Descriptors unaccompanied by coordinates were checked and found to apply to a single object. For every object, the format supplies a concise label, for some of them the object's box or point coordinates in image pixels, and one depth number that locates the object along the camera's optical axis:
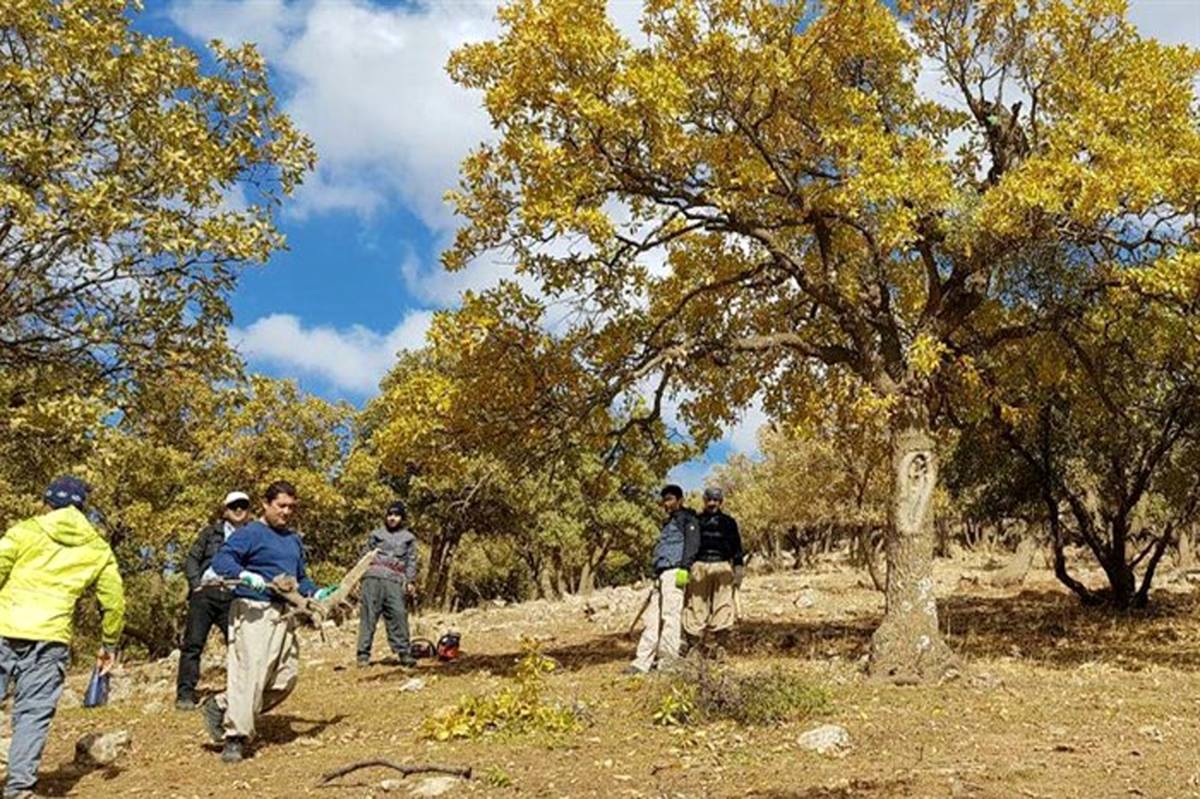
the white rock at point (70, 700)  12.40
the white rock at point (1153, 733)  7.75
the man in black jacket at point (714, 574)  11.82
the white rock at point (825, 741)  7.25
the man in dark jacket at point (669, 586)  10.87
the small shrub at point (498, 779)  6.59
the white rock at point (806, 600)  20.88
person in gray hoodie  13.23
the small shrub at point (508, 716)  8.12
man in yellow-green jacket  6.44
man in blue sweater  7.74
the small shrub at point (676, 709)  8.19
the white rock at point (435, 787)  6.42
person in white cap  10.45
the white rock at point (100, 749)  7.93
